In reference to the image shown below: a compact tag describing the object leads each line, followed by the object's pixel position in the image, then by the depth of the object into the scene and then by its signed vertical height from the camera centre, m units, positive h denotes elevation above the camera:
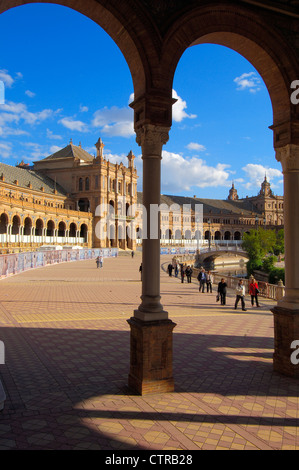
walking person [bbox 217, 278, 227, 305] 17.34 -2.36
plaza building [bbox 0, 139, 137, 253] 55.25 +8.16
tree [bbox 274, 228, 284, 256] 61.00 -1.22
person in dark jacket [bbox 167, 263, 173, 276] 32.31 -2.50
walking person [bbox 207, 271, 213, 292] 22.45 -2.52
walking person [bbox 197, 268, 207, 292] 22.45 -2.28
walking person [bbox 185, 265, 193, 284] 27.60 -2.43
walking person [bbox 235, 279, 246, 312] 15.82 -2.25
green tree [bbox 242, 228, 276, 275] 56.36 -0.82
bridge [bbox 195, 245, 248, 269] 61.03 -3.36
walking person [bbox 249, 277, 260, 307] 17.44 -2.38
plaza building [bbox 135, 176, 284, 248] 94.12 +6.74
